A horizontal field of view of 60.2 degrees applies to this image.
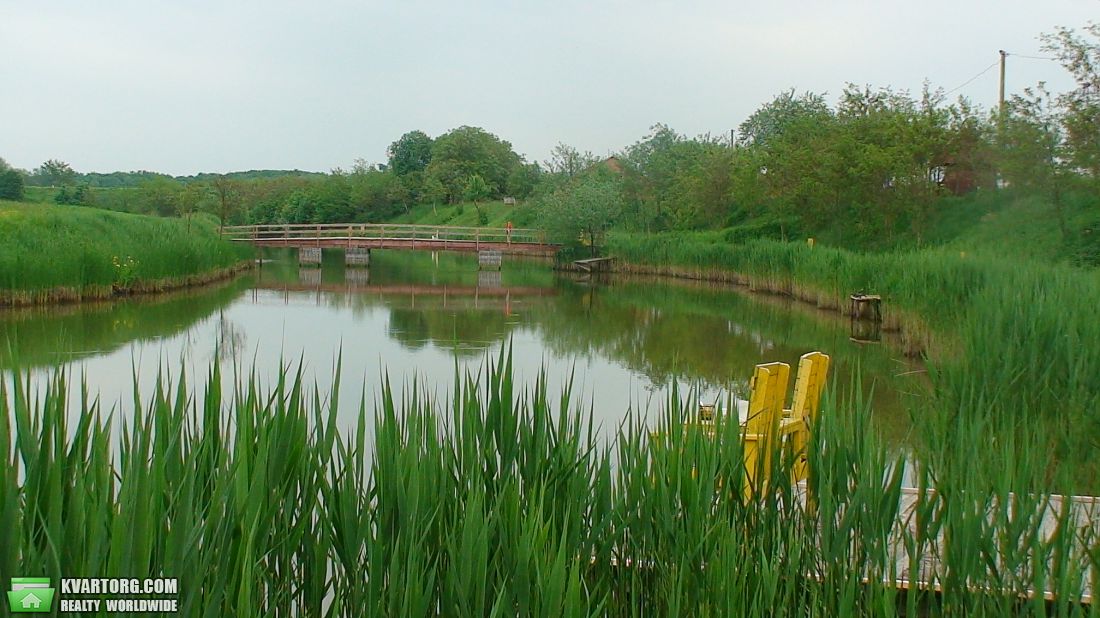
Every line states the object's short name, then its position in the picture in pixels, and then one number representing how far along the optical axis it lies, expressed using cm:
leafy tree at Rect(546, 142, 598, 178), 3972
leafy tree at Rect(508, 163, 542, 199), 5269
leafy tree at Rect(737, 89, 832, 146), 3338
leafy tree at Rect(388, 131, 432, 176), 6156
